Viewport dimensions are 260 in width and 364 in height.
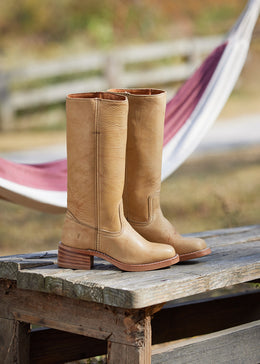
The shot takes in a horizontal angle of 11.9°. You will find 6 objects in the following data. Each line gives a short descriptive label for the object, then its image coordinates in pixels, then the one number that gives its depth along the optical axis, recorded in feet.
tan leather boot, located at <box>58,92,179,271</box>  9.03
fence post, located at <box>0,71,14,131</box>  38.73
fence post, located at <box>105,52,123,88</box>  40.11
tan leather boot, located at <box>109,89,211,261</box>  9.37
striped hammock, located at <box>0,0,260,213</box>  11.40
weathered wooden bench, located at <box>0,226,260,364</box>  8.73
